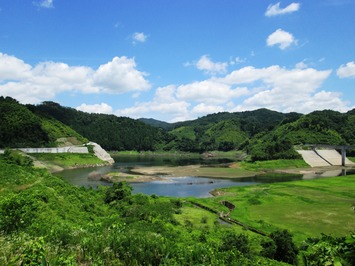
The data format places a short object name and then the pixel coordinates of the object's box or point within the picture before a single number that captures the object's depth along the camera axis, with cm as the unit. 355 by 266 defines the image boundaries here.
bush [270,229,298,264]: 3412
